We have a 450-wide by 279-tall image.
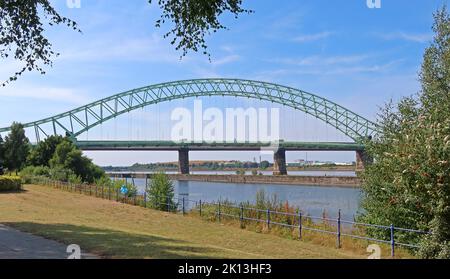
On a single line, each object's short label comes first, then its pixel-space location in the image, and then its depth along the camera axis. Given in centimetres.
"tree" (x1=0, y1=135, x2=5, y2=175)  6652
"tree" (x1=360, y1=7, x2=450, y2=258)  1396
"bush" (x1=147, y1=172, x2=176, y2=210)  2975
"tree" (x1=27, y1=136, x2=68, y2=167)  6412
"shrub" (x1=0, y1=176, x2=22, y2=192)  3830
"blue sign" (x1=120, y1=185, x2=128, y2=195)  3448
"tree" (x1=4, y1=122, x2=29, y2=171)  6639
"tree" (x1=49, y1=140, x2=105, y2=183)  5791
